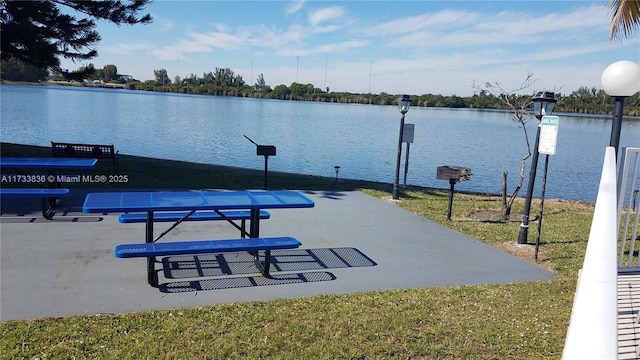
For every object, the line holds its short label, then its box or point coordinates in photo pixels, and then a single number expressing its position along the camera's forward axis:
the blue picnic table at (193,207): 4.12
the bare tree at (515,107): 8.71
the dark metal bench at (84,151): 9.38
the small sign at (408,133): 11.15
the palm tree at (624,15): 6.44
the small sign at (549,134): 5.79
